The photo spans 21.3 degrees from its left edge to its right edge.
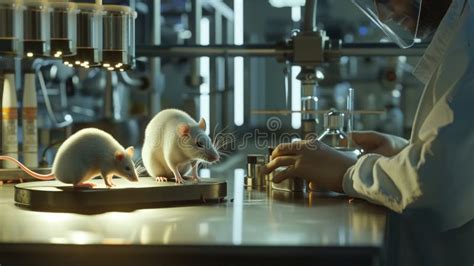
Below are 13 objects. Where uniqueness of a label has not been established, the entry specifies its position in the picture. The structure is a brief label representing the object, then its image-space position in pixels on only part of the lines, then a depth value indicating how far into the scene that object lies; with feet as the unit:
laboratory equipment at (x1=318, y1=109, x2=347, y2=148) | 8.14
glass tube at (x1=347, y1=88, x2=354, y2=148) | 8.24
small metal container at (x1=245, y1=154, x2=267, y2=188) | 8.13
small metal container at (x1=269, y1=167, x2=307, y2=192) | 7.77
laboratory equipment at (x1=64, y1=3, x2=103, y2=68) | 7.71
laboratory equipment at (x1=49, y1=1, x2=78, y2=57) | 7.59
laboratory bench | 5.71
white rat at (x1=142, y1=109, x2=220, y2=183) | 7.24
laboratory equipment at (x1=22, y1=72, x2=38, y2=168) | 8.76
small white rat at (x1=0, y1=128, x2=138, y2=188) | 6.94
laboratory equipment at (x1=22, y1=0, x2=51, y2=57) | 7.52
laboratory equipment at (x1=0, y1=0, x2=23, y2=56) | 7.47
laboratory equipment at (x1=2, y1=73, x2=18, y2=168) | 8.67
